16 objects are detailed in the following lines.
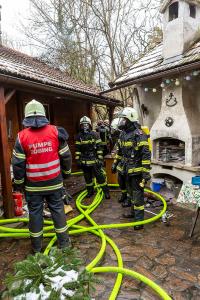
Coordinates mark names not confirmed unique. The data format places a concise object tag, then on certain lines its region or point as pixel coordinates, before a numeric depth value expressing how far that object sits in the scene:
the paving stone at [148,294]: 2.78
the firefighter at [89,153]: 6.19
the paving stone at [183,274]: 3.11
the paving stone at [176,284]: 2.95
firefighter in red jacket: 3.47
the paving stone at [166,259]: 3.49
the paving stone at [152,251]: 3.71
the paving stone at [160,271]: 3.19
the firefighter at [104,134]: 9.20
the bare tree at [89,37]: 14.78
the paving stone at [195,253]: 3.60
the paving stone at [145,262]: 3.42
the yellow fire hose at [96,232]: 2.83
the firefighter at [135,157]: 4.46
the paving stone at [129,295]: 2.79
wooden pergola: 4.75
